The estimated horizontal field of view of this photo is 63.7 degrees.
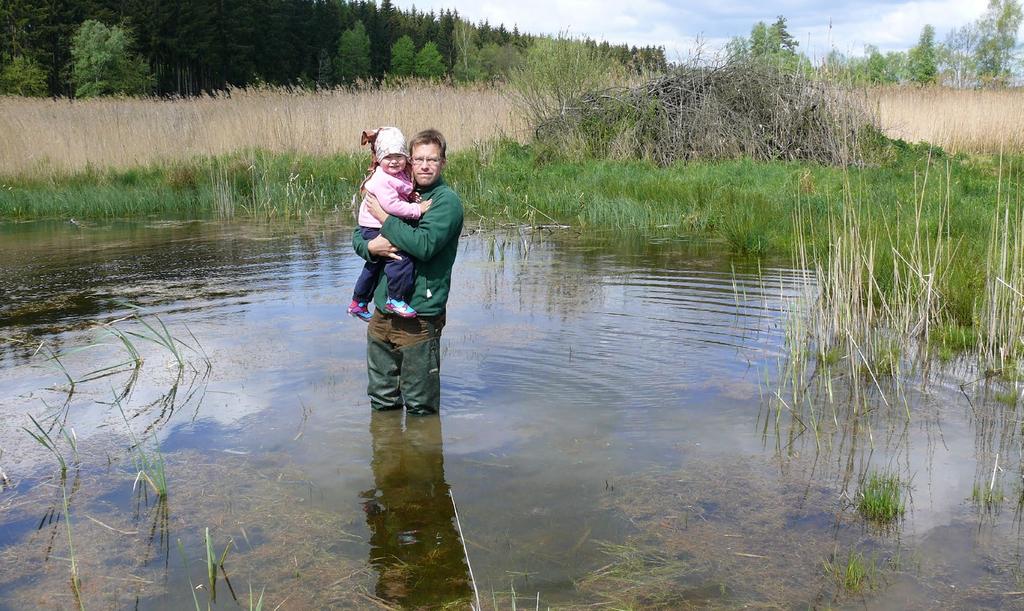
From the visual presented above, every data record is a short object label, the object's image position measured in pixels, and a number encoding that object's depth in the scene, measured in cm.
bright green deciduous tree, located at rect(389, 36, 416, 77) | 7700
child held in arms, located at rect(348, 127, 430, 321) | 430
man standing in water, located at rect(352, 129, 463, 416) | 432
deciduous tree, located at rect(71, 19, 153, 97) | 4666
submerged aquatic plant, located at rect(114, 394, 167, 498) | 385
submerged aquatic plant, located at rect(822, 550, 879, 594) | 304
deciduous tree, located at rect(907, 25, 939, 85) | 4709
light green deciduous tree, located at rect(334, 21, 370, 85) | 7119
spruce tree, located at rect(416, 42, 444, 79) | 7738
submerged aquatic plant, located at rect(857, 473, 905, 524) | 357
